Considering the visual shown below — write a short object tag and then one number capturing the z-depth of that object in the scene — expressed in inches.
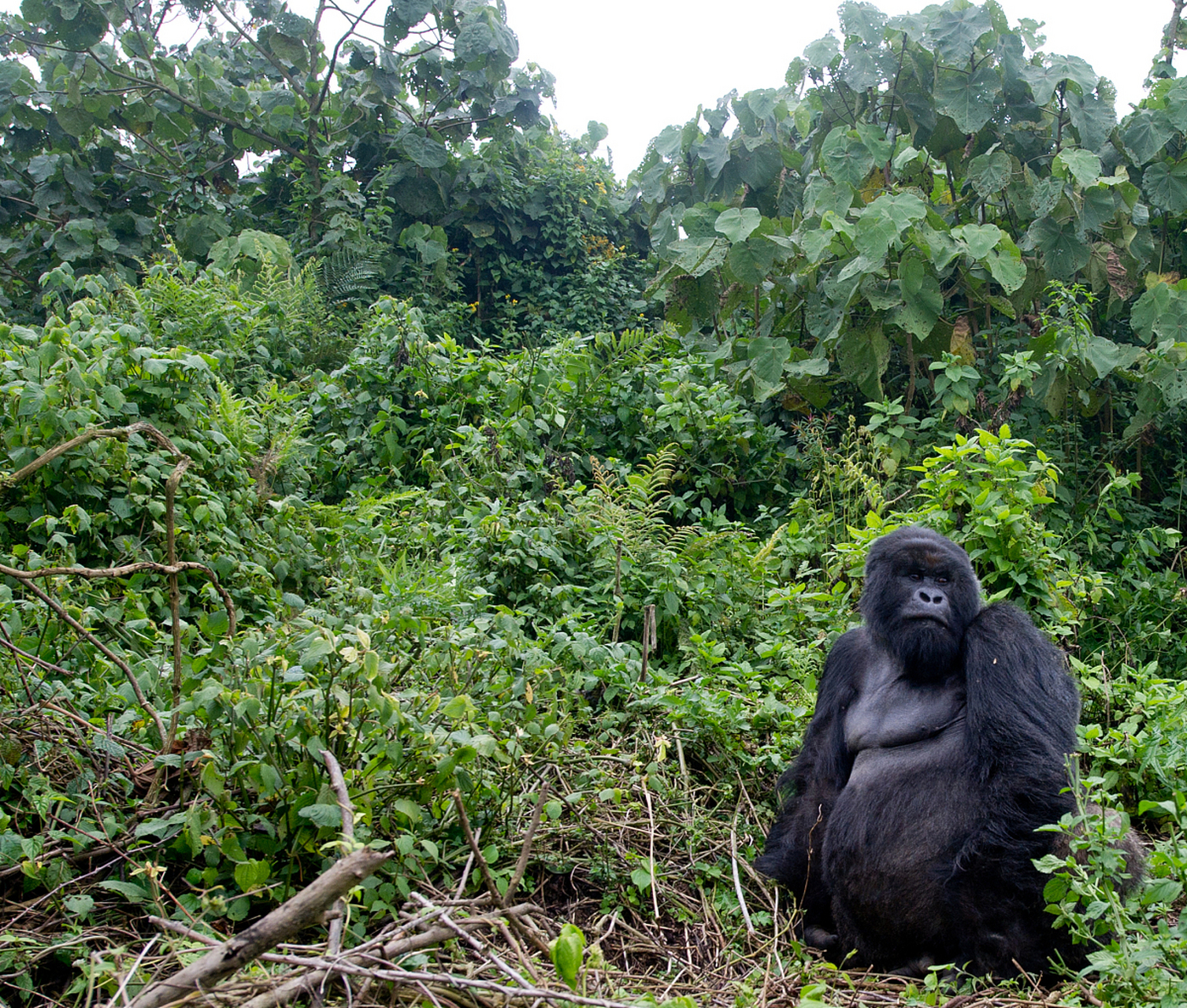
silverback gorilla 104.0
